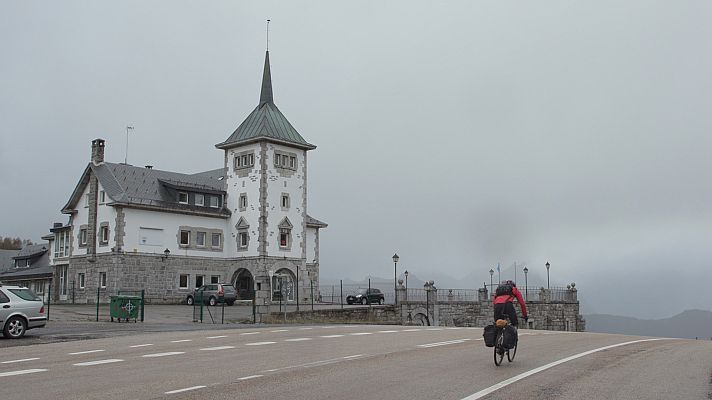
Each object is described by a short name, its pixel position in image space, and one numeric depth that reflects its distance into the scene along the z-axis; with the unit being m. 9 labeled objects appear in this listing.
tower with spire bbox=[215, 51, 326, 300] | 57.78
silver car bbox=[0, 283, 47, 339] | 21.83
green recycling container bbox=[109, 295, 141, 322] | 32.34
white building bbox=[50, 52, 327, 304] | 53.75
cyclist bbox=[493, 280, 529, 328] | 13.34
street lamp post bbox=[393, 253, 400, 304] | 51.82
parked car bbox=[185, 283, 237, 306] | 49.69
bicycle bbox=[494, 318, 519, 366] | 13.05
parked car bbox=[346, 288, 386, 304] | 61.03
